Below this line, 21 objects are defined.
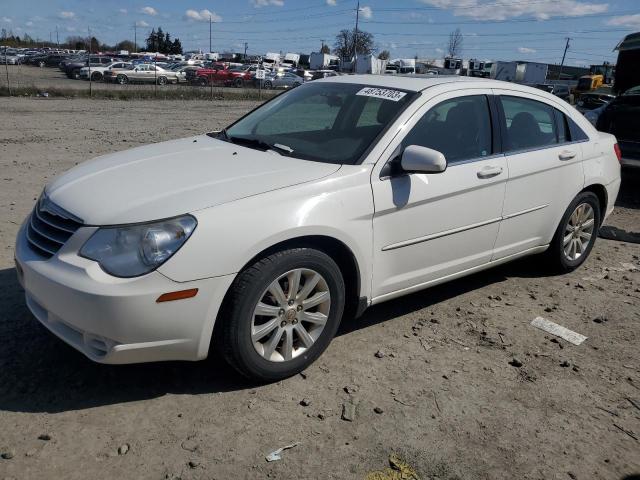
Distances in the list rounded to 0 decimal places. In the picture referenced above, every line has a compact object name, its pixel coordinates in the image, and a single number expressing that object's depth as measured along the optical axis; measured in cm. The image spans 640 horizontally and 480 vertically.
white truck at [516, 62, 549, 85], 4806
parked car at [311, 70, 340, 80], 4378
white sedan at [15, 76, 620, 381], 285
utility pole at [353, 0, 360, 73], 5347
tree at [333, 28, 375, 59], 8912
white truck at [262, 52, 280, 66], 7587
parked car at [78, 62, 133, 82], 3956
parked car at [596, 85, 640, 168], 838
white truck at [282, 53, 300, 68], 8089
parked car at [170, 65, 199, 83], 4127
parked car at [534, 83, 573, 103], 3648
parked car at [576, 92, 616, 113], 2075
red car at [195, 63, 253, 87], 4129
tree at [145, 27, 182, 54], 10056
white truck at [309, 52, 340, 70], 7025
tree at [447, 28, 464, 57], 8429
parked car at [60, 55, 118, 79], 4069
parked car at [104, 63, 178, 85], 3834
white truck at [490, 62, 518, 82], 4384
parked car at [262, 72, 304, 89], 4171
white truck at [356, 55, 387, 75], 5150
